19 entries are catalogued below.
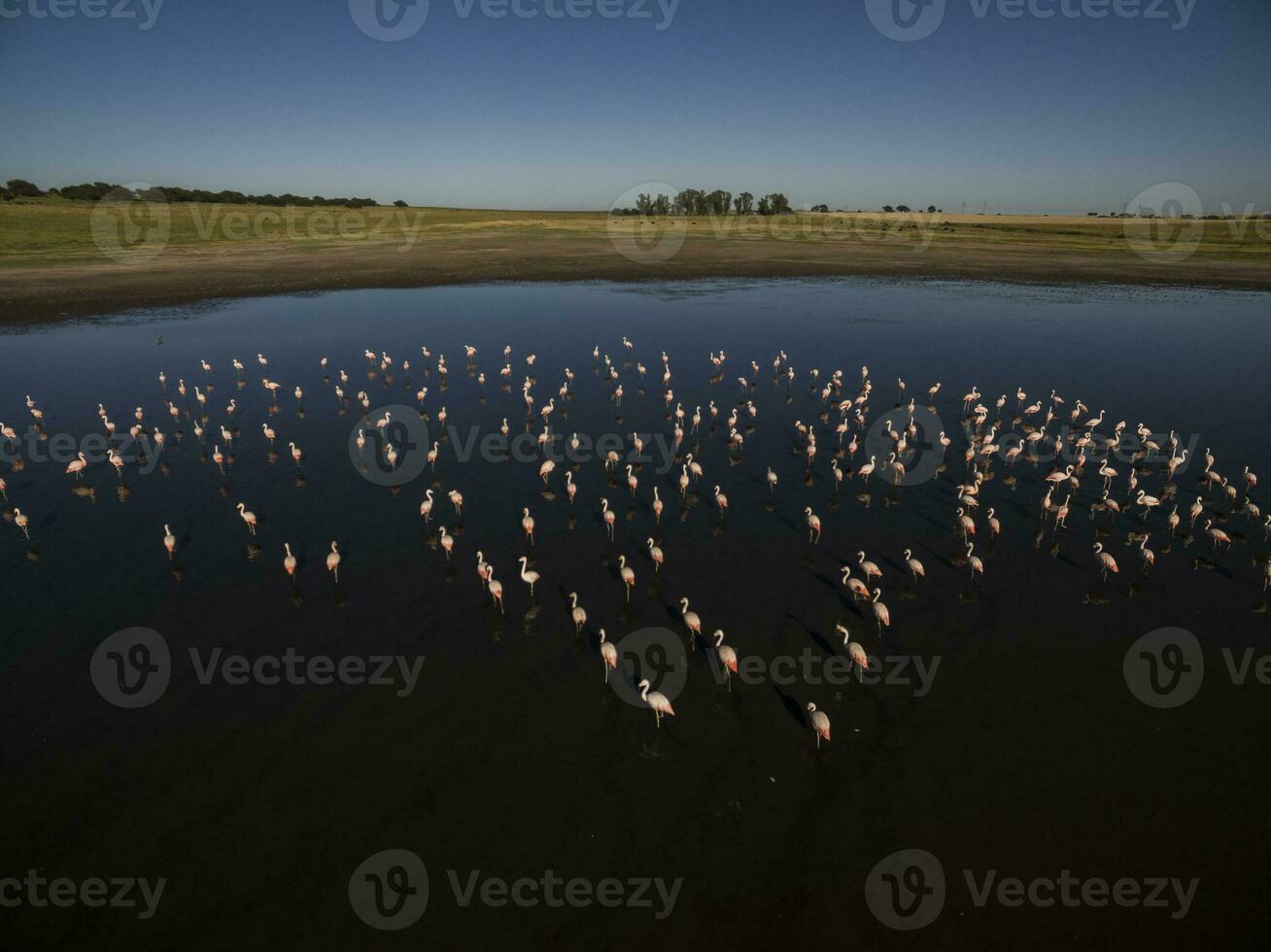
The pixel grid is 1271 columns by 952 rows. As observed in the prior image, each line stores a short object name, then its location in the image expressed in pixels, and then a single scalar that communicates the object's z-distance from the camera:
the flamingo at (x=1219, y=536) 15.13
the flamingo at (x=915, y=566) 14.27
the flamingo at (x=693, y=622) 12.48
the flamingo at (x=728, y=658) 11.48
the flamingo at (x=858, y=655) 11.71
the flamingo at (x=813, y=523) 16.08
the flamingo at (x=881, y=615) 12.63
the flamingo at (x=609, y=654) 11.58
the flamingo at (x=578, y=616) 12.79
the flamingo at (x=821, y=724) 10.12
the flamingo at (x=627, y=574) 13.92
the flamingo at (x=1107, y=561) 14.09
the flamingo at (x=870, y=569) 13.73
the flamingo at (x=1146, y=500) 16.87
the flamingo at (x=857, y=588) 13.22
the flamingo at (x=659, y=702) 10.66
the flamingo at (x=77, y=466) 19.48
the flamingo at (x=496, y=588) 13.41
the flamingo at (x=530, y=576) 13.95
